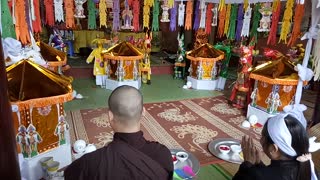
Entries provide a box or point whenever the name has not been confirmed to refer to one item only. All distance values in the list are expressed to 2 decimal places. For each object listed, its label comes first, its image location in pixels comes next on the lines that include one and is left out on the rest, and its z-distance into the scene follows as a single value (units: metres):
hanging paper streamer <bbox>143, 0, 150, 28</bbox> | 5.10
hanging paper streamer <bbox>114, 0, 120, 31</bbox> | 4.98
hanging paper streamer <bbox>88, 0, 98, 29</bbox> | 4.85
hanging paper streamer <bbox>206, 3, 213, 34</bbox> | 5.58
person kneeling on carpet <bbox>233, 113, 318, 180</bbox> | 1.32
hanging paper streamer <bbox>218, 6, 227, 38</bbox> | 5.31
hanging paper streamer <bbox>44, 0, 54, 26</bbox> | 4.19
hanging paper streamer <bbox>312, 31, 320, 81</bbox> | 3.08
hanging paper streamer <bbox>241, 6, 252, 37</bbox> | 4.89
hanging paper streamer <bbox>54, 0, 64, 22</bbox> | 4.19
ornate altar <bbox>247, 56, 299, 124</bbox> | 3.62
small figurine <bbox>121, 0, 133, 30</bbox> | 5.45
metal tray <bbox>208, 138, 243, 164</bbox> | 2.73
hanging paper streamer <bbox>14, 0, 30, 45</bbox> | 2.92
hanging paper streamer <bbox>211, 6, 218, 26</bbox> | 5.59
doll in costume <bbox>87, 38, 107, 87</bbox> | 5.76
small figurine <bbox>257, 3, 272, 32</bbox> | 4.55
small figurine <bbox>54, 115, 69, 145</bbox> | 2.51
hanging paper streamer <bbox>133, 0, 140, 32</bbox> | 5.08
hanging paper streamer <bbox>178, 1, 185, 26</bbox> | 5.43
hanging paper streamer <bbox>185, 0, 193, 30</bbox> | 5.39
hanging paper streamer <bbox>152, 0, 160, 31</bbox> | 5.34
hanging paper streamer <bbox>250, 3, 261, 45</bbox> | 4.87
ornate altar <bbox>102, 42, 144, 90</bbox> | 5.35
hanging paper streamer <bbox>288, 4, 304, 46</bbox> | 3.60
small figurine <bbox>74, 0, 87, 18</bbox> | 5.03
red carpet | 3.29
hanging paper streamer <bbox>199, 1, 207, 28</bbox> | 5.59
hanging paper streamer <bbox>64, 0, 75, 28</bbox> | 4.30
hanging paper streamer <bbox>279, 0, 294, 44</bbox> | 3.92
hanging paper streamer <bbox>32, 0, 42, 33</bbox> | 3.66
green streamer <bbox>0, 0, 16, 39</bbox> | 2.54
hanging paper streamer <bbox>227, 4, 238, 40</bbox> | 5.20
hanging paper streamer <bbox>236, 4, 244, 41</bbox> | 5.07
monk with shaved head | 1.08
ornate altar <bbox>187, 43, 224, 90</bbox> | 5.74
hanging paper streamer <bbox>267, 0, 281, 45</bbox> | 4.23
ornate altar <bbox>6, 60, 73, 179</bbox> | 2.22
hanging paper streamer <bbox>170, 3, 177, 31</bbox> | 5.47
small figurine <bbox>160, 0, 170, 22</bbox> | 5.47
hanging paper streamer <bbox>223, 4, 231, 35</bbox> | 5.23
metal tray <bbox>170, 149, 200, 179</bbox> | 2.20
